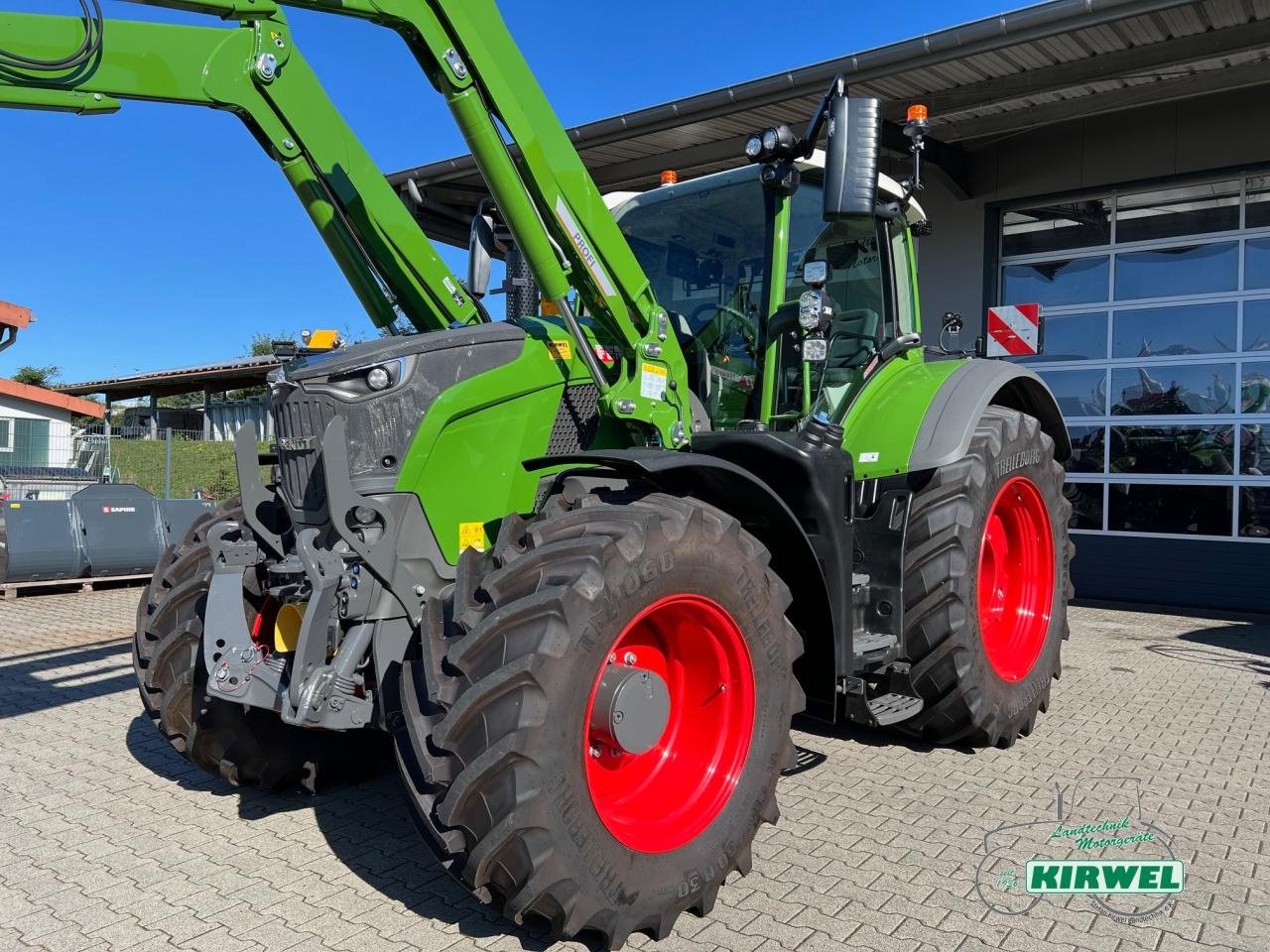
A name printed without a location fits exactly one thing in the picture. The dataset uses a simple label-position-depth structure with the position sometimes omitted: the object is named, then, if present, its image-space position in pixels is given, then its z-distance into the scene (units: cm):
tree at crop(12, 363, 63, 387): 4742
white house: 1733
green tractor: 266
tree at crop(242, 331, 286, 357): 4084
